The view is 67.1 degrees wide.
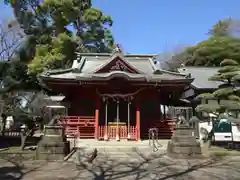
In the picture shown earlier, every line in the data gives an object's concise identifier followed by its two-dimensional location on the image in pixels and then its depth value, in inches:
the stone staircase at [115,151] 289.4
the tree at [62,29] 640.2
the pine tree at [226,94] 335.9
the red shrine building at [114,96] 420.4
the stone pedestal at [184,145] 286.8
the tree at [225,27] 1190.5
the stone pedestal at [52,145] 276.2
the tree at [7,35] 762.7
